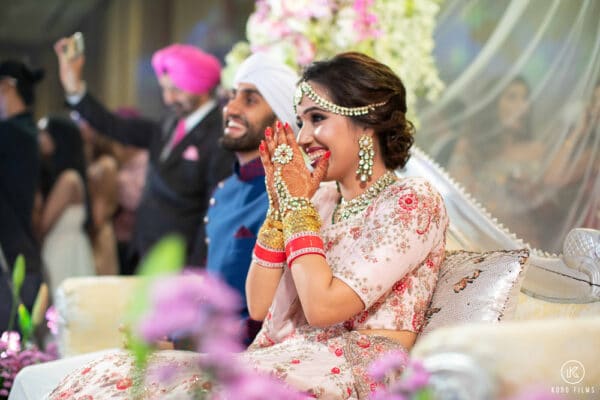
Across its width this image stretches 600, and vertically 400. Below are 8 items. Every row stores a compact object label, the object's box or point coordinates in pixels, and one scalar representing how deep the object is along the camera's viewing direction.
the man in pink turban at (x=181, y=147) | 4.39
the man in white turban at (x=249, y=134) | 3.47
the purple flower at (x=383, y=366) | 2.27
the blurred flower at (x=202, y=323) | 2.14
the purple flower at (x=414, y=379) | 2.20
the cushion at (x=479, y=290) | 2.79
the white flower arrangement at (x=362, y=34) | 3.68
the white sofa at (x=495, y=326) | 2.30
